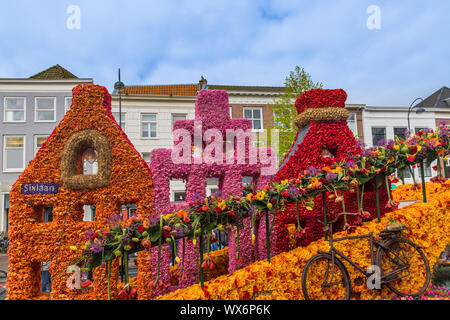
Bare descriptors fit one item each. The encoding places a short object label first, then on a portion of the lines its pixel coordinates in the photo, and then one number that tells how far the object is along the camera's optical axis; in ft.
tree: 58.70
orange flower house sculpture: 22.17
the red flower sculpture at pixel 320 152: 22.99
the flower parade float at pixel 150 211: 17.62
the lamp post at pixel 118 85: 53.15
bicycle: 18.31
